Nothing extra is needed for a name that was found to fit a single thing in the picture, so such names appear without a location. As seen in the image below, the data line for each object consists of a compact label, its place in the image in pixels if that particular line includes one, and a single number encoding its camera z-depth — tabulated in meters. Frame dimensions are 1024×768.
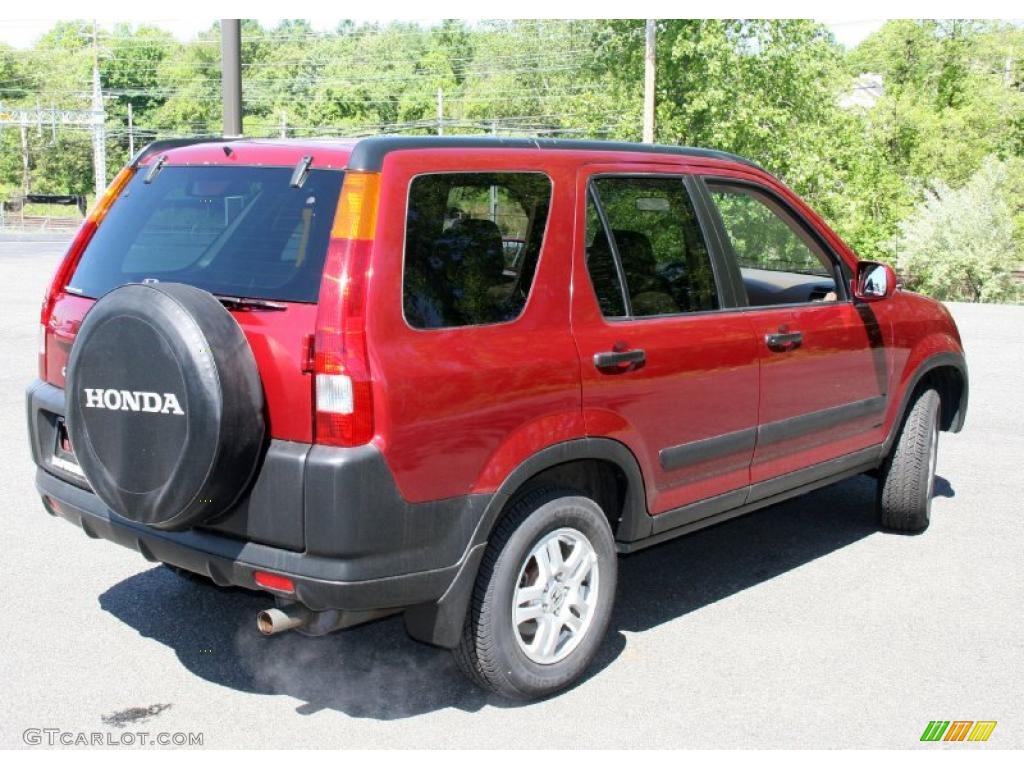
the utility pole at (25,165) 76.19
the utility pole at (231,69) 9.91
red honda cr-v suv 3.51
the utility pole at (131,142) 78.76
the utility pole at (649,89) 25.53
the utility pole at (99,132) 53.97
